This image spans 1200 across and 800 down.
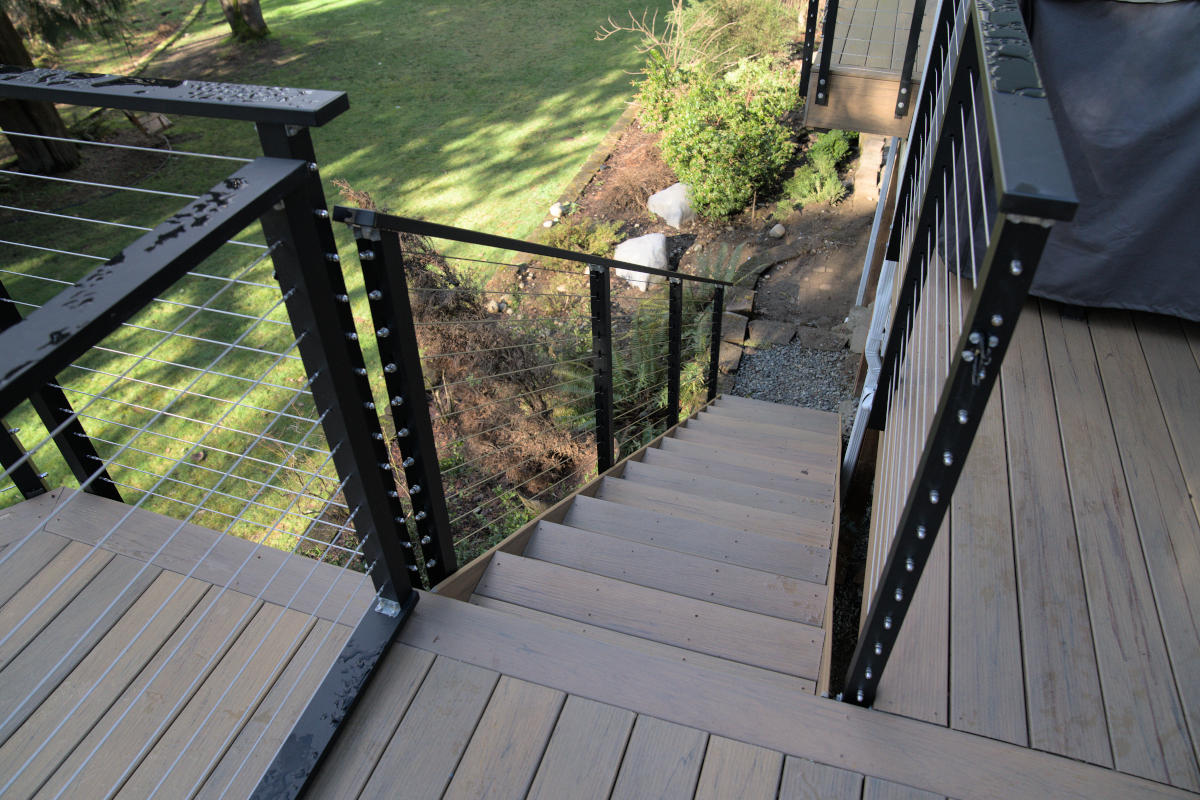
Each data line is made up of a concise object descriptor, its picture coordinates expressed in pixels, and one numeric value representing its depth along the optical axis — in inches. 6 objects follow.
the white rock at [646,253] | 261.0
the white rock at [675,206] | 289.0
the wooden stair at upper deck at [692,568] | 75.9
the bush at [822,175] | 277.0
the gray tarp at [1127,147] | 104.7
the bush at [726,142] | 275.7
